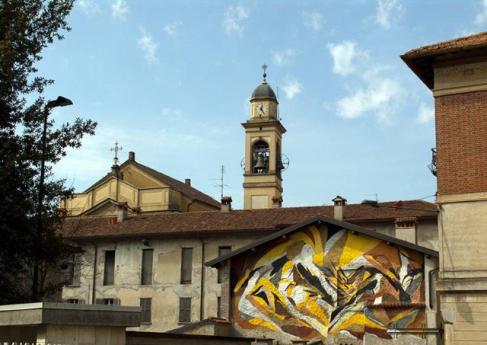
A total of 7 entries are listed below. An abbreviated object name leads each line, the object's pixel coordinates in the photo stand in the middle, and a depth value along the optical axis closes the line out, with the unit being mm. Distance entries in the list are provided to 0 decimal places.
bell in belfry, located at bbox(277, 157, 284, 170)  64688
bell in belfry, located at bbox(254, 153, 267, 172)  63438
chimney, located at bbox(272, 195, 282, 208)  47534
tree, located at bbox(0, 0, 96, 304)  18172
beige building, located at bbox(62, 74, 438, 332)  37219
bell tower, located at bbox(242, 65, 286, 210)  62753
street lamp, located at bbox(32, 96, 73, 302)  18703
